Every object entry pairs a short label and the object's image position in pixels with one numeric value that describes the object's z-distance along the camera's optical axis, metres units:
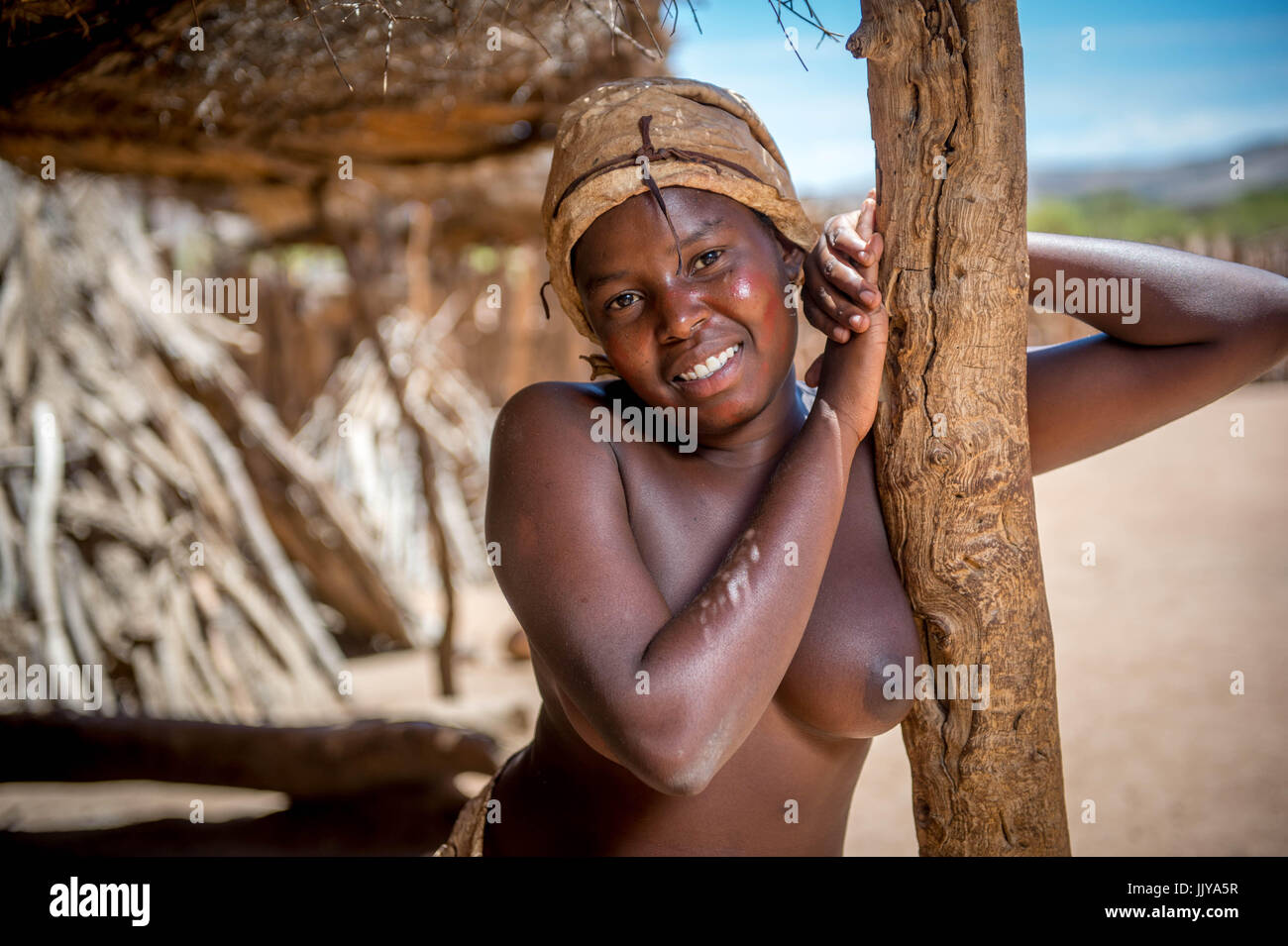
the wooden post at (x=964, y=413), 1.48
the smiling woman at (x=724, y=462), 1.38
